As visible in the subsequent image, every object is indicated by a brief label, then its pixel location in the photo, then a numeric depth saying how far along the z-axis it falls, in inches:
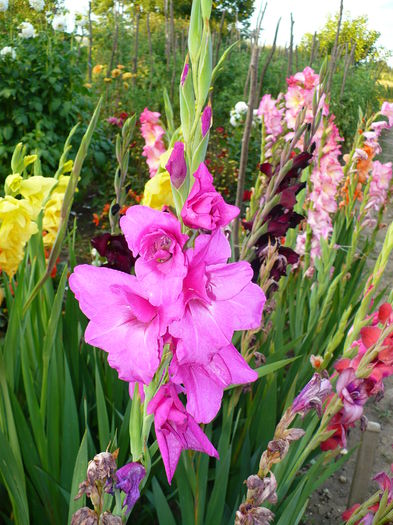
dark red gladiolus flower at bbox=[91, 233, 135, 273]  46.7
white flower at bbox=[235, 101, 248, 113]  237.3
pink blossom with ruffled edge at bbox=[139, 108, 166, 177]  75.7
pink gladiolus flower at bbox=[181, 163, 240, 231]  20.7
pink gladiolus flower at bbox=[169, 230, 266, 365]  20.9
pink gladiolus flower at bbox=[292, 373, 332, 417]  29.2
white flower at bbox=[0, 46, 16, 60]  171.8
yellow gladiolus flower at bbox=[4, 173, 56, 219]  49.4
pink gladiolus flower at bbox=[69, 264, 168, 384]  21.2
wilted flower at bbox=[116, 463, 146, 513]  24.1
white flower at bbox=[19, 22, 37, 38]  183.0
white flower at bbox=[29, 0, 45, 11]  210.2
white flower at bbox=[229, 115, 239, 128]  244.4
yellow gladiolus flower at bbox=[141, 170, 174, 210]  46.0
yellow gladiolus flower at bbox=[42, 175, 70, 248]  55.4
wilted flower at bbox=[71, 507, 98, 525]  22.7
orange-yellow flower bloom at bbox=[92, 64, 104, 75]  296.7
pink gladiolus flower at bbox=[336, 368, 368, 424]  37.5
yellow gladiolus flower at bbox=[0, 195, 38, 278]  44.8
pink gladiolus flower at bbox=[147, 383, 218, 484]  22.9
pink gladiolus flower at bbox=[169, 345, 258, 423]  23.6
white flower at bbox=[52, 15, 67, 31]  202.1
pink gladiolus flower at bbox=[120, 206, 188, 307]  20.7
